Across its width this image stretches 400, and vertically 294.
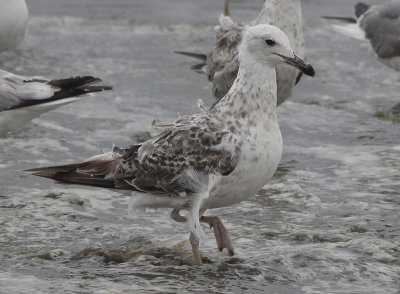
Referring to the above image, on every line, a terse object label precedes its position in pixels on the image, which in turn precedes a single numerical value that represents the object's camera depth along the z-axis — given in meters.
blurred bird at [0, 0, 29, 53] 20.50
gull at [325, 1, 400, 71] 23.34
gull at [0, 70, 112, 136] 15.36
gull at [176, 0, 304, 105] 18.52
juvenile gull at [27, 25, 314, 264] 11.90
